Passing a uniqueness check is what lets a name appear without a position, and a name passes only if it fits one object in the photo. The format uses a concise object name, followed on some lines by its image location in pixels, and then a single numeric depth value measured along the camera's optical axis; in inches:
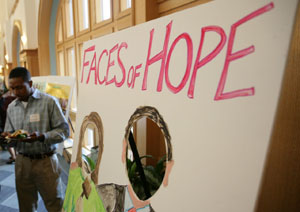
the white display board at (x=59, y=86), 84.7
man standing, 61.6
